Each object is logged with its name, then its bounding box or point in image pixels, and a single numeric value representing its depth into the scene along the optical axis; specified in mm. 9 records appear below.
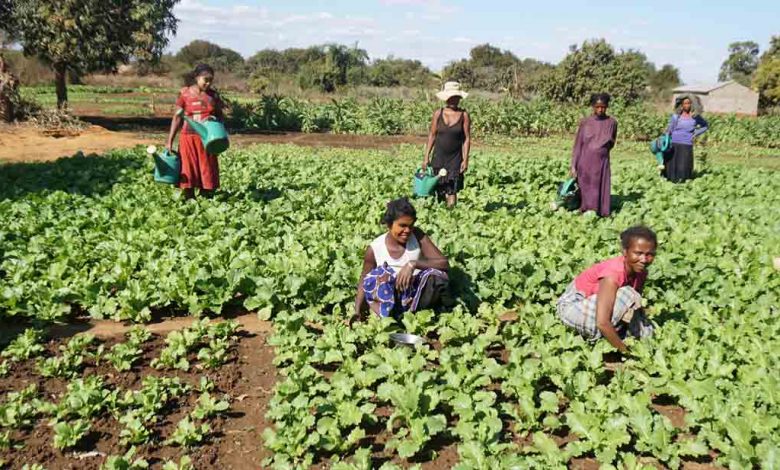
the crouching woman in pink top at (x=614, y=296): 3838
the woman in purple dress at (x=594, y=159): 7445
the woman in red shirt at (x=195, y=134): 6723
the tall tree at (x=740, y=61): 77000
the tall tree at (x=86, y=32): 16953
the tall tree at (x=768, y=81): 41500
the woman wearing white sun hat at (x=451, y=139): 6980
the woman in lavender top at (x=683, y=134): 10117
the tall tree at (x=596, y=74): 33656
